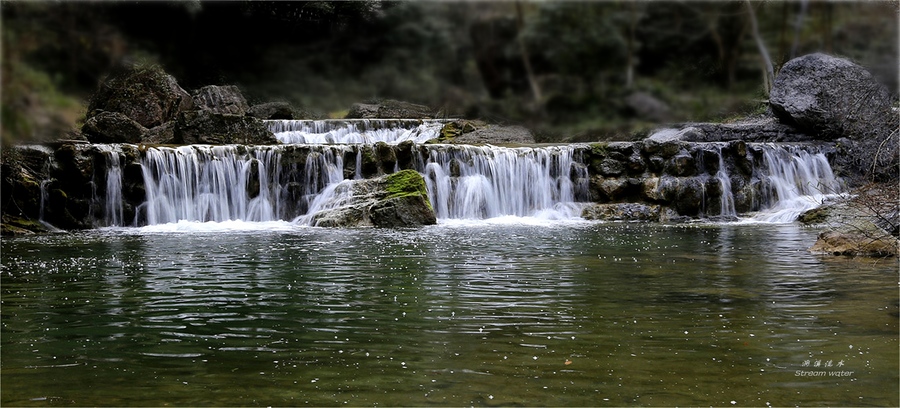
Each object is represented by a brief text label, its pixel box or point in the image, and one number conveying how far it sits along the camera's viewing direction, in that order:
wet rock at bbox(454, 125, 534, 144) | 30.92
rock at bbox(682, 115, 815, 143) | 28.27
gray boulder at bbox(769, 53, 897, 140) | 27.16
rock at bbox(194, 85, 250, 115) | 32.62
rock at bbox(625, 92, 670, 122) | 32.62
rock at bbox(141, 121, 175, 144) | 26.81
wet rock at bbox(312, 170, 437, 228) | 19.30
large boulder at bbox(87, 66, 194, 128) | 29.30
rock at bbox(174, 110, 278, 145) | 25.25
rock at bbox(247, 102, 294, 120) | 33.72
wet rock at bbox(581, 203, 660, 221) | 22.94
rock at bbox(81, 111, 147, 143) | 25.83
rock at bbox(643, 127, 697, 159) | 24.23
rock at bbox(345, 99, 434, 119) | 37.47
